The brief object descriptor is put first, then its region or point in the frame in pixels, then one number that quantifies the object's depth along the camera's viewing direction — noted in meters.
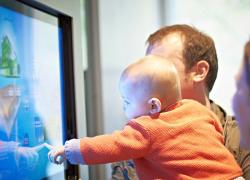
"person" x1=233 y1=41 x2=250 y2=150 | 0.72
